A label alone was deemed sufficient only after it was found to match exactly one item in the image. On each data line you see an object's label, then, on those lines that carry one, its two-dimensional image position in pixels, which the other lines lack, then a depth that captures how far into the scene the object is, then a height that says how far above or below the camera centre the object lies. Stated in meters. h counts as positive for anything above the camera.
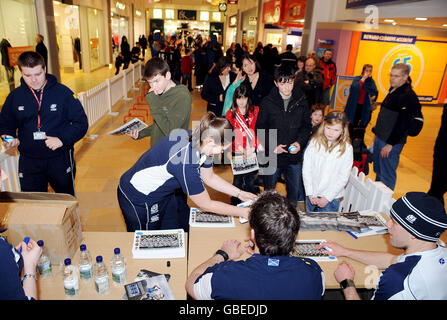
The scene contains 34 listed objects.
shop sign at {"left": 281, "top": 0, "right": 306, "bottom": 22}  11.29 +1.63
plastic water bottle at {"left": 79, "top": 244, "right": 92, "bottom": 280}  1.87 -1.23
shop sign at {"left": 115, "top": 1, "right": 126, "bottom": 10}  19.77 +2.48
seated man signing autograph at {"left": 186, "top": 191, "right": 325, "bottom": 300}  1.38 -0.92
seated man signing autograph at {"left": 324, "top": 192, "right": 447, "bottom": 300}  1.54 -0.93
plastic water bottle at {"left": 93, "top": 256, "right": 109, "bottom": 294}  1.79 -1.24
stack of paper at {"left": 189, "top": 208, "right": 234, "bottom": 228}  2.46 -1.26
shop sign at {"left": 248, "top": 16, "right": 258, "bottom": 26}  18.47 +1.81
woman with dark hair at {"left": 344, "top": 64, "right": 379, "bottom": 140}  6.35 -0.74
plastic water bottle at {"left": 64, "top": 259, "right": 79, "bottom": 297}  1.76 -1.25
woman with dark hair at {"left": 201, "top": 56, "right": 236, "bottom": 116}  5.38 -0.54
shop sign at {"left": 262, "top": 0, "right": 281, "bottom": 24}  13.80 +1.86
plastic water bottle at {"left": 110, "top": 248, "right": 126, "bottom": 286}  1.85 -1.23
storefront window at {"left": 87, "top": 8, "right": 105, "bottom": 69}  15.69 +0.40
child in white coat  3.05 -0.97
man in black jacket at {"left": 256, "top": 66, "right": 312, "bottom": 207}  3.40 -0.77
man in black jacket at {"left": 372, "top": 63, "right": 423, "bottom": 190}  4.10 -0.75
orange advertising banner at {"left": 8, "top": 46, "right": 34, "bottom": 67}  8.44 -0.32
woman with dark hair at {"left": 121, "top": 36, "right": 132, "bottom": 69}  14.30 -0.21
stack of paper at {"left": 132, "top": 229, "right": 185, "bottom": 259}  2.11 -1.27
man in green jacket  2.90 -0.45
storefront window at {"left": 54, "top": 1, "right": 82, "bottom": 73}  14.46 +0.37
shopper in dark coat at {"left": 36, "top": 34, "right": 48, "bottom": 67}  8.95 -0.11
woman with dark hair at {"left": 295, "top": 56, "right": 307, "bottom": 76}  7.47 -0.17
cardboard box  1.89 -1.00
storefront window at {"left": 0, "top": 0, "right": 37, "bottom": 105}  8.62 +0.27
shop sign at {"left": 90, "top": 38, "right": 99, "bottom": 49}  15.74 +0.08
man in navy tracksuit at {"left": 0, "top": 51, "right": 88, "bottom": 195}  2.84 -0.74
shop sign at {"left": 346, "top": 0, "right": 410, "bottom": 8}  6.86 +1.27
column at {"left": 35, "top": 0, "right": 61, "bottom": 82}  9.55 +0.37
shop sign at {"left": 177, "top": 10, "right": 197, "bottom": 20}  32.81 +3.38
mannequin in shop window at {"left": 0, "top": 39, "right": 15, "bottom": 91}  8.25 -0.58
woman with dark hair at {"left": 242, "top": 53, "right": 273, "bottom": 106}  4.68 -0.41
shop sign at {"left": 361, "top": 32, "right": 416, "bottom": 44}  9.63 +0.64
